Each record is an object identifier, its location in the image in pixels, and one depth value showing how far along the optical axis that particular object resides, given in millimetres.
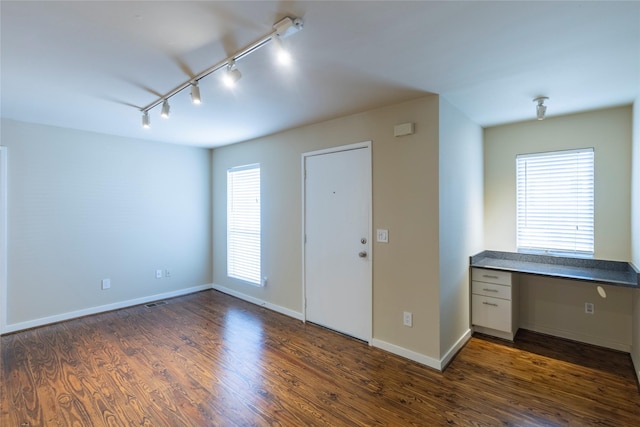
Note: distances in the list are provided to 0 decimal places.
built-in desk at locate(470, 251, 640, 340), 3066
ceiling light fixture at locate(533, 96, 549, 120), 2775
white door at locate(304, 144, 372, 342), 3254
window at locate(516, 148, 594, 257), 3232
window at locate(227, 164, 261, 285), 4574
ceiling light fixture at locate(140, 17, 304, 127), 1644
